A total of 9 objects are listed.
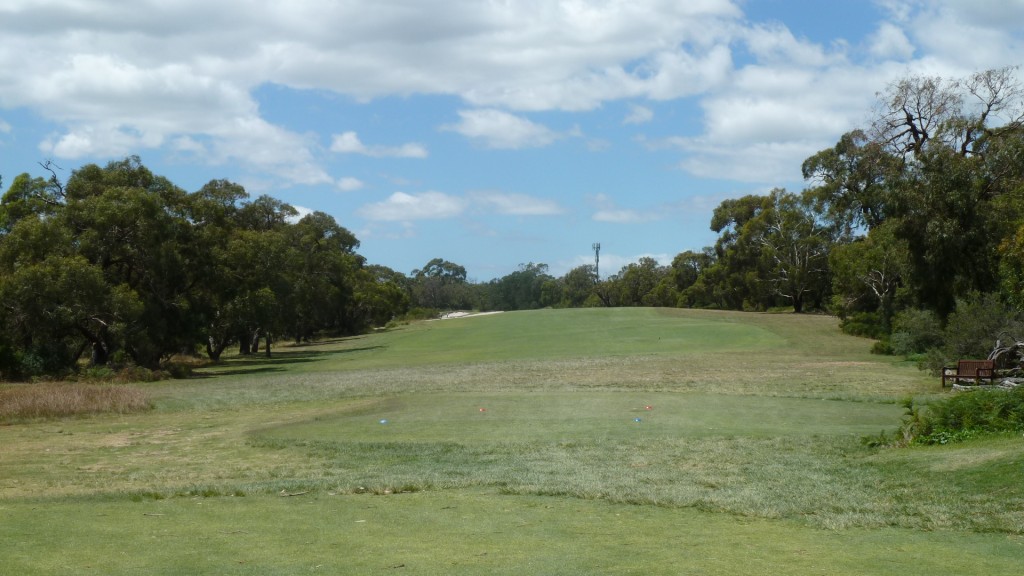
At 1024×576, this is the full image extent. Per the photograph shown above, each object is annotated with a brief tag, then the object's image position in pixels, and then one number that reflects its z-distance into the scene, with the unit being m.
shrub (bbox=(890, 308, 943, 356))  46.12
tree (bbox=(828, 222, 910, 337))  61.25
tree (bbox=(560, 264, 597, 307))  181.62
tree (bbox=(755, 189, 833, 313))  99.19
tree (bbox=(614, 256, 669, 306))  153.25
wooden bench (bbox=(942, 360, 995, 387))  29.78
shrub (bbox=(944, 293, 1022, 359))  35.53
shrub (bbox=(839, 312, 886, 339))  66.94
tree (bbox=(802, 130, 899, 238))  73.63
